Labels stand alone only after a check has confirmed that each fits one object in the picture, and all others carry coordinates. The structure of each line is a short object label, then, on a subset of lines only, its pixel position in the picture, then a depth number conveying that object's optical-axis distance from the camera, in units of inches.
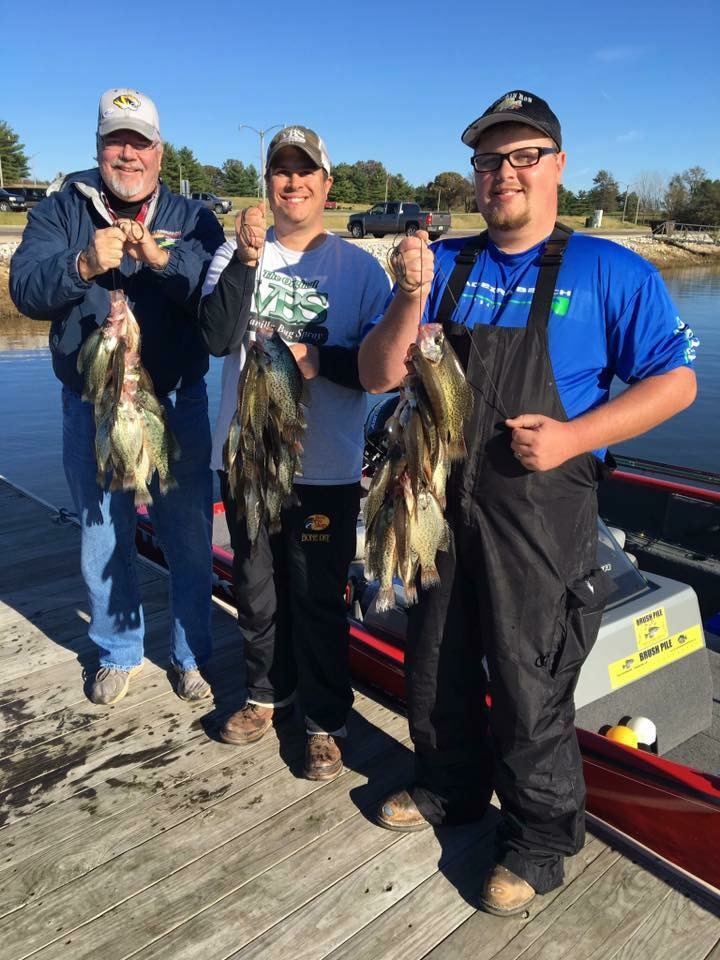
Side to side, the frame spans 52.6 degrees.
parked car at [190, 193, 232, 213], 1631.4
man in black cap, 89.1
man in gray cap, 113.5
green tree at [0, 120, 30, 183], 2593.5
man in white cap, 119.1
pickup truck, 1450.5
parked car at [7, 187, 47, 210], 1732.3
